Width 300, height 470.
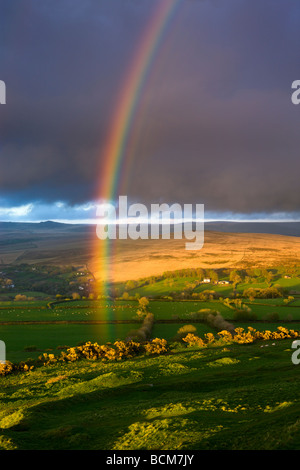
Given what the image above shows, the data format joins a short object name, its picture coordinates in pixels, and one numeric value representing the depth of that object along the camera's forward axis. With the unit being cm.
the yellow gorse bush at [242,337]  6748
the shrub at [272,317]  9150
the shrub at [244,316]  9364
